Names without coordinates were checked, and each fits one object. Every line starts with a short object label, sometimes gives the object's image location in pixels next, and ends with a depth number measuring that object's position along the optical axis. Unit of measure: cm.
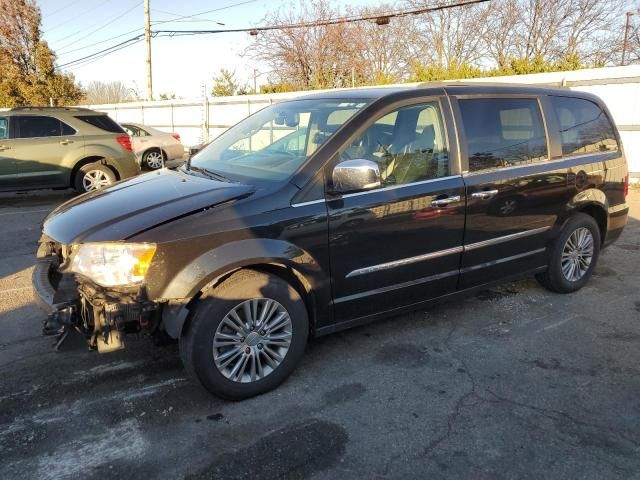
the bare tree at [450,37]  2747
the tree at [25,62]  2909
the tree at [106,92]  4862
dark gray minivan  291
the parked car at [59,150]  927
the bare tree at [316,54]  2809
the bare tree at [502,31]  2762
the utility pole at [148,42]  2755
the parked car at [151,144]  1479
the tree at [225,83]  2893
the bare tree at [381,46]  2811
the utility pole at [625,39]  2858
